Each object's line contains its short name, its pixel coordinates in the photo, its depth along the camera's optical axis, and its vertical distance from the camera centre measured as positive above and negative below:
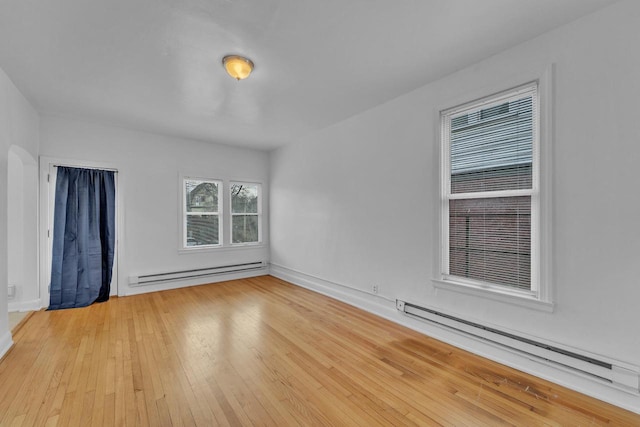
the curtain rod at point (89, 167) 4.13 +0.69
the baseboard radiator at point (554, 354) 1.88 -1.08
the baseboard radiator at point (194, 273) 4.67 -1.10
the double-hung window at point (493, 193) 2.37 +0.19
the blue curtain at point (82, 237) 4.02 -0.37
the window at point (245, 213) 5.78 +0.00
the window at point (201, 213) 5.21 +0.00
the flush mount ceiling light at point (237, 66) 2.50 +1.34
